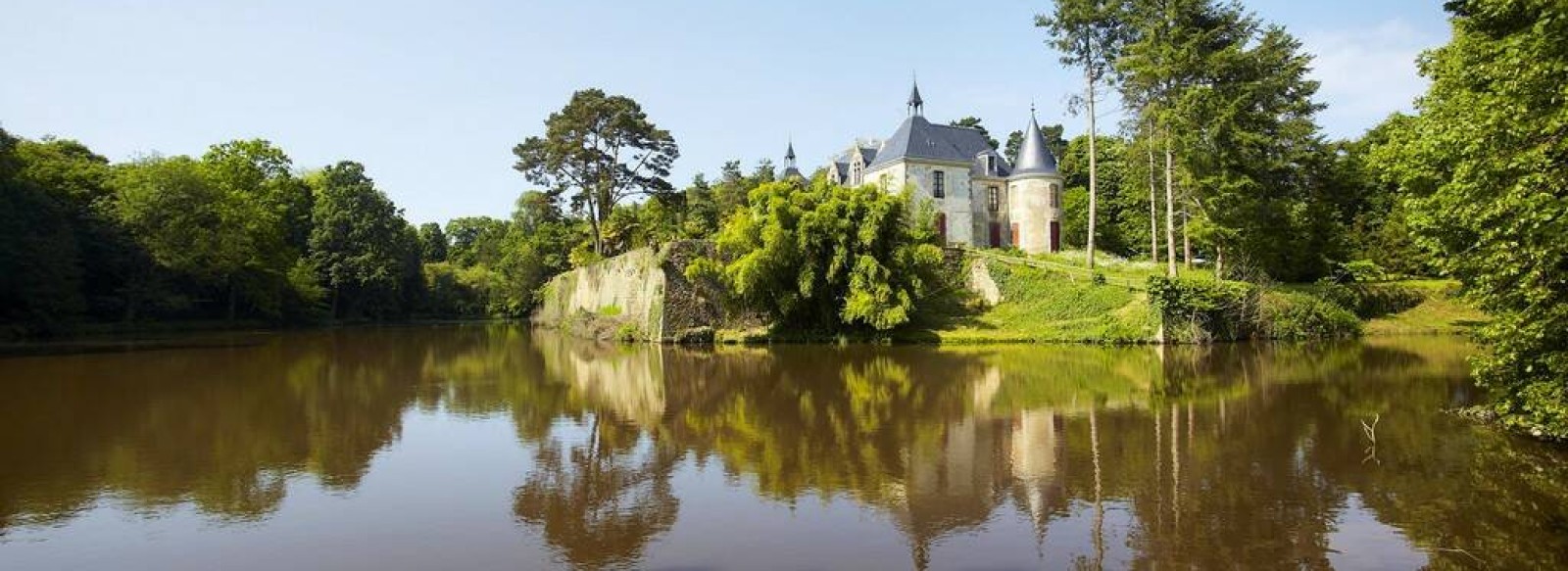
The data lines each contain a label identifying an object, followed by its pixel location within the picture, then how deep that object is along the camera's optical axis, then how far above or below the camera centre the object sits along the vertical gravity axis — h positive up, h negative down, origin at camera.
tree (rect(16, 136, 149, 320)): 37.31 +3.56
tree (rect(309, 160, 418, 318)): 52.00 +4.76
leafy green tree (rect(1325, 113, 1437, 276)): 38.00 +4.20
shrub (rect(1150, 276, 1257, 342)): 26.84 -0.09
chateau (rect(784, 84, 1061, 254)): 40.28 +5.87
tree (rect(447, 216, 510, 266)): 73.56 +6.64
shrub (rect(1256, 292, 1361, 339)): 28.80 -0.52
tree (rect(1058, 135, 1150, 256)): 43.47 +5.15
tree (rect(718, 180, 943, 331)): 28.92 +1.83
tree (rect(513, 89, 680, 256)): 38.84 +7.46
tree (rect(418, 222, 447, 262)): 81.44 +7.09
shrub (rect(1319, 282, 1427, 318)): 31.75 +0.10
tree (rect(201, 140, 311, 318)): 44.56 +6.12
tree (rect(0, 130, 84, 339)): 31.28 +2.33
